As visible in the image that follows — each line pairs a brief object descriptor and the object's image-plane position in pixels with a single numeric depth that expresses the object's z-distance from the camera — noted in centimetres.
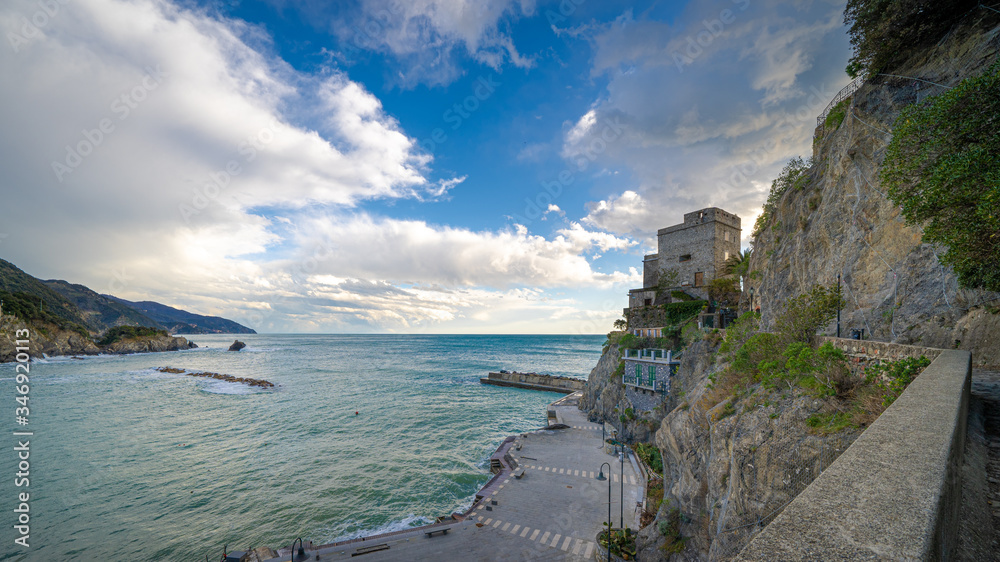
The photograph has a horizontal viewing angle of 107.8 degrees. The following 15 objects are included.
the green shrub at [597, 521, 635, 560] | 1587
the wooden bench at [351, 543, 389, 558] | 1714
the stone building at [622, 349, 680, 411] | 2885
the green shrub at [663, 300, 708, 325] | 3347
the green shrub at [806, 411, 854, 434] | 802
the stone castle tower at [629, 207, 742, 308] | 3681
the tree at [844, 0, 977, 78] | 1279
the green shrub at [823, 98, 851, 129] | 1664
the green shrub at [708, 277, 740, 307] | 3375
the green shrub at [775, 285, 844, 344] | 1211
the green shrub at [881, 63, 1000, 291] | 704
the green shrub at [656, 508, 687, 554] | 1325
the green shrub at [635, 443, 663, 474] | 2460
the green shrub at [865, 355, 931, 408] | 720
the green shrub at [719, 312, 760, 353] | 1772
